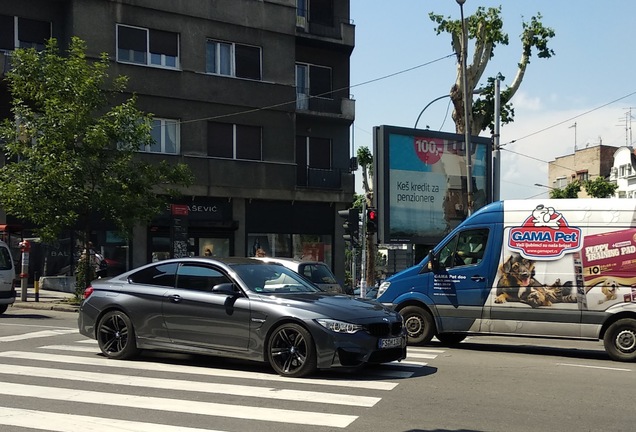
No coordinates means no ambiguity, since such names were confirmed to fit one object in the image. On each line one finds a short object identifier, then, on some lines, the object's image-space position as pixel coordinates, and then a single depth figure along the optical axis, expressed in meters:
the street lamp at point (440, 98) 31.65
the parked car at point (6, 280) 19.14
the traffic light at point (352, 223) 23.11
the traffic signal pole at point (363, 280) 22.70
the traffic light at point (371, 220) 24.19
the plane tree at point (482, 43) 32.09
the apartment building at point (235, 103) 30.19
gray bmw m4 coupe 9.42
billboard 29.38
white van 12.61
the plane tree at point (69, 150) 21.73
